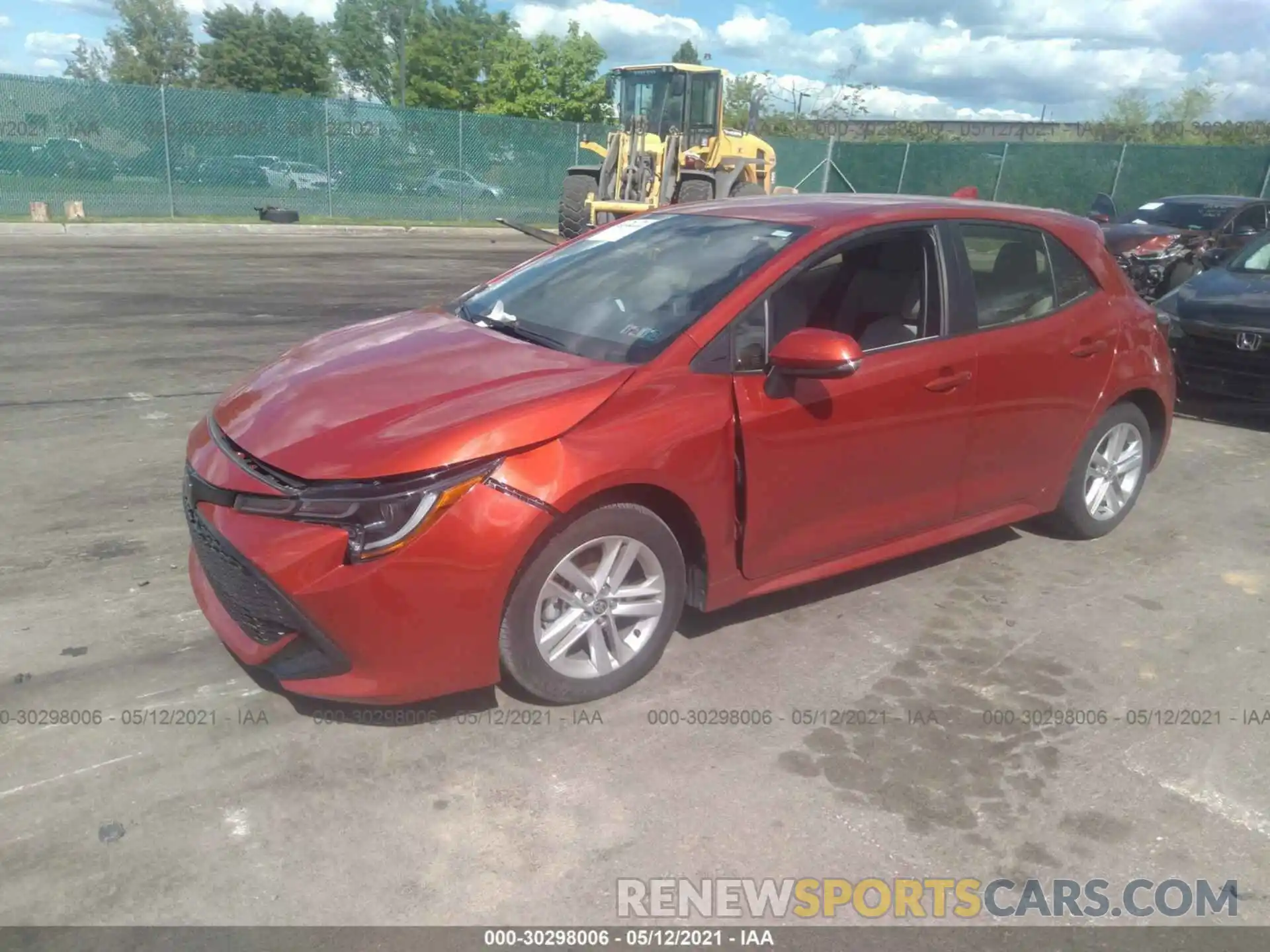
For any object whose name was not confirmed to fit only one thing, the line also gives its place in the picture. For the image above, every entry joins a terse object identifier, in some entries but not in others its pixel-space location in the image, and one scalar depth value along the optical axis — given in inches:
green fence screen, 814.5
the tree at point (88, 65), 3073.3
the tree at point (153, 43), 2940.5
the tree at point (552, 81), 2012.8
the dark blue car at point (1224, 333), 293.7
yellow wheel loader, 725.3
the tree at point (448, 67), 2335.1
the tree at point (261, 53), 2447.1
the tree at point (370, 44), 2824.8
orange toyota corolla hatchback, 120.9
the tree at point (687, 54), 3494.1
